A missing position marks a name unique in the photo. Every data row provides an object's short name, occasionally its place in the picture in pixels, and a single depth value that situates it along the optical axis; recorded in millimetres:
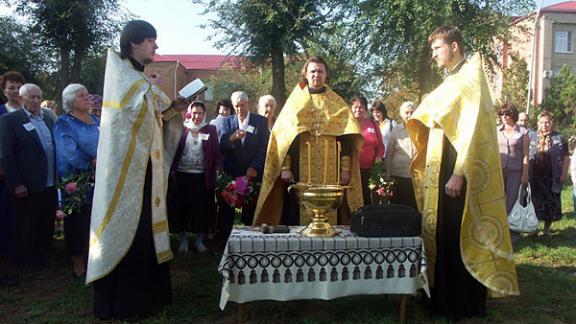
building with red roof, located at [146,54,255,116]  45312
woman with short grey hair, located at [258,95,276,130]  7016
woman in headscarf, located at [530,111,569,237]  8117
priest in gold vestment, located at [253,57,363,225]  4934
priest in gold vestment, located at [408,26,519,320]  4004
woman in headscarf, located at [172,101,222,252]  6398
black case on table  3887
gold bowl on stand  3867
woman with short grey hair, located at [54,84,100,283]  5160
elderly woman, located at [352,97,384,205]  6727
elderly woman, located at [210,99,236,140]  7929
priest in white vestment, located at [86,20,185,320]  3932
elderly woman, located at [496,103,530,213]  7168
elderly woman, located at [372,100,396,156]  7879
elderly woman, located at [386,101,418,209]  6215
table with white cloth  3758
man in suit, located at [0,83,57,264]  5609
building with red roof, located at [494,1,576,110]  37725
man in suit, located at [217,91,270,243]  6422
